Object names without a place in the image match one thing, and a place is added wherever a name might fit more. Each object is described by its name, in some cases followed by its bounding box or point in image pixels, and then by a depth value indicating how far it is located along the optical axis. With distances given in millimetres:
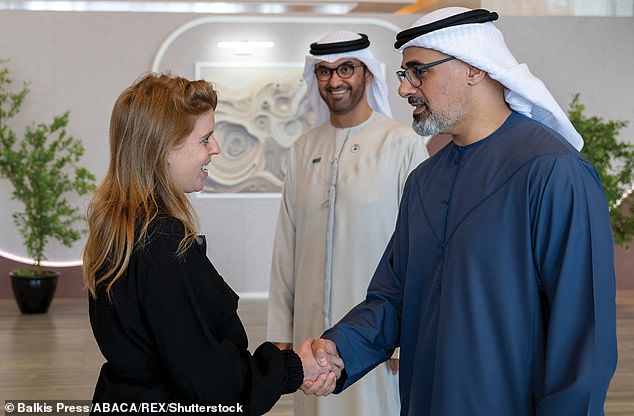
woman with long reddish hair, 2084
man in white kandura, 3533
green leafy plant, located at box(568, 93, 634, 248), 8648
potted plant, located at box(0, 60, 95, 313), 8336
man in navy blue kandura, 2045
